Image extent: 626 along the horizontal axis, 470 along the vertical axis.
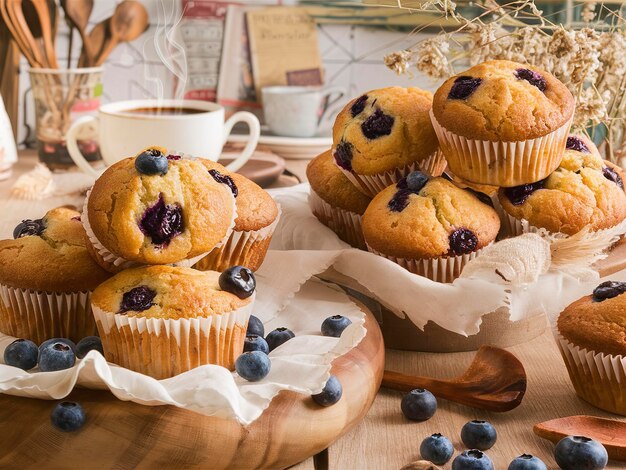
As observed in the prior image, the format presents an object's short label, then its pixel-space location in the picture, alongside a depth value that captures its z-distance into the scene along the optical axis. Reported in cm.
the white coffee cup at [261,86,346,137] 92
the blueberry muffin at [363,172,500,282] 50
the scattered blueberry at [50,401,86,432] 38
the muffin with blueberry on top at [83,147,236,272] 43
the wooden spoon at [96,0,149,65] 95
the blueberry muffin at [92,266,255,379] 42
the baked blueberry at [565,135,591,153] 55
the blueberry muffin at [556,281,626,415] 44
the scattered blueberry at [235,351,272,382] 41
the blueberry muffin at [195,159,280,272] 50
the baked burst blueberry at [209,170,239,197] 49
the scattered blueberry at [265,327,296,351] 46
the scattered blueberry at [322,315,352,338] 46
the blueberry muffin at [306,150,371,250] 56
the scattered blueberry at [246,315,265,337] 46
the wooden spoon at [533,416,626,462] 41
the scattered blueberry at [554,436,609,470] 39
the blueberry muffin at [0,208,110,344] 46
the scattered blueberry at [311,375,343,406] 40
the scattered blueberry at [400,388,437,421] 44
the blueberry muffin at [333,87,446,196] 53
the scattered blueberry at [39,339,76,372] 41
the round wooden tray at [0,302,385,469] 38
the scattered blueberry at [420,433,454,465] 40
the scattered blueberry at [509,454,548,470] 39
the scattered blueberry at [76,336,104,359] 45
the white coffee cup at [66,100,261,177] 69
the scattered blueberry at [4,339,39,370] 42
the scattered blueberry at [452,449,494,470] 39
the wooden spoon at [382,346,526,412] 45
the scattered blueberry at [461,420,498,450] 42
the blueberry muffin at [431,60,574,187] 50
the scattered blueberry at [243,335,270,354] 44
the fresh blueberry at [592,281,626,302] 46
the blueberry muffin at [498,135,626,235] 51
